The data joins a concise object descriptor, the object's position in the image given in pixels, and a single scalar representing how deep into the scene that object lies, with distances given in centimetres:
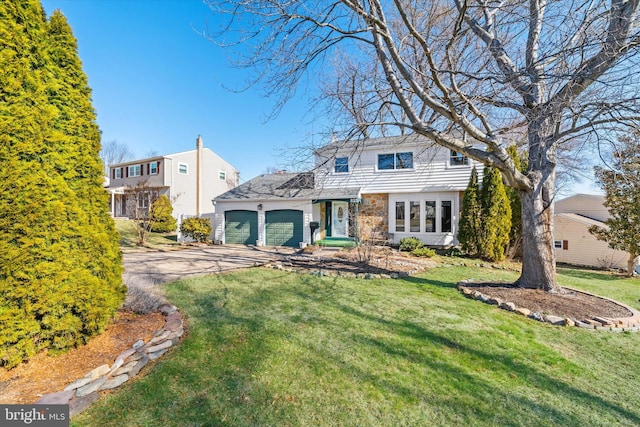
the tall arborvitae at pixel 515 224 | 1038
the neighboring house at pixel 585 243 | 1070
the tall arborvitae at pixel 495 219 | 996
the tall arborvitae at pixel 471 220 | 1037
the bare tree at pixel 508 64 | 403
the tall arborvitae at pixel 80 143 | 316
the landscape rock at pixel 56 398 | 230
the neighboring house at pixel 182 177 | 2152
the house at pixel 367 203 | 1262
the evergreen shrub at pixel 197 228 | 1471
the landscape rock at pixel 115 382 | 258
